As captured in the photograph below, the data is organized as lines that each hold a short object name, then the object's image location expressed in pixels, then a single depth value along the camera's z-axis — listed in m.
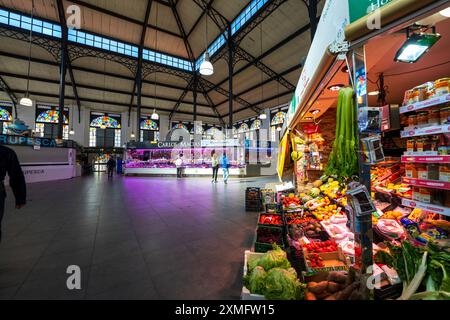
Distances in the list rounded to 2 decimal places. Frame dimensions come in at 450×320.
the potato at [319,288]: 1.20
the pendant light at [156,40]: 14.78
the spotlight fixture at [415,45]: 1.36
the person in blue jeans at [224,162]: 8.80
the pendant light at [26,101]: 8.23
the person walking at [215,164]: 9.25
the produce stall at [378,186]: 1.21
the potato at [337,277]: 1.28
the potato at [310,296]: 1.17
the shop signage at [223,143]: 13.28
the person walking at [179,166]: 13.14
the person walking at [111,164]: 12.94
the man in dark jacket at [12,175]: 1.96
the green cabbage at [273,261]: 1.42
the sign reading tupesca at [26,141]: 8.04
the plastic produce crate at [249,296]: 1.25
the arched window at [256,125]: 22.17
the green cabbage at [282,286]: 1.19
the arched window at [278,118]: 18.92
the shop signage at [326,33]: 1.45
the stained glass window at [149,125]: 22.89
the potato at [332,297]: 1.13
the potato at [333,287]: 1.20
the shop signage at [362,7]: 1.23
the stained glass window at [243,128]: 24.08
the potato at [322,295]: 1.18
